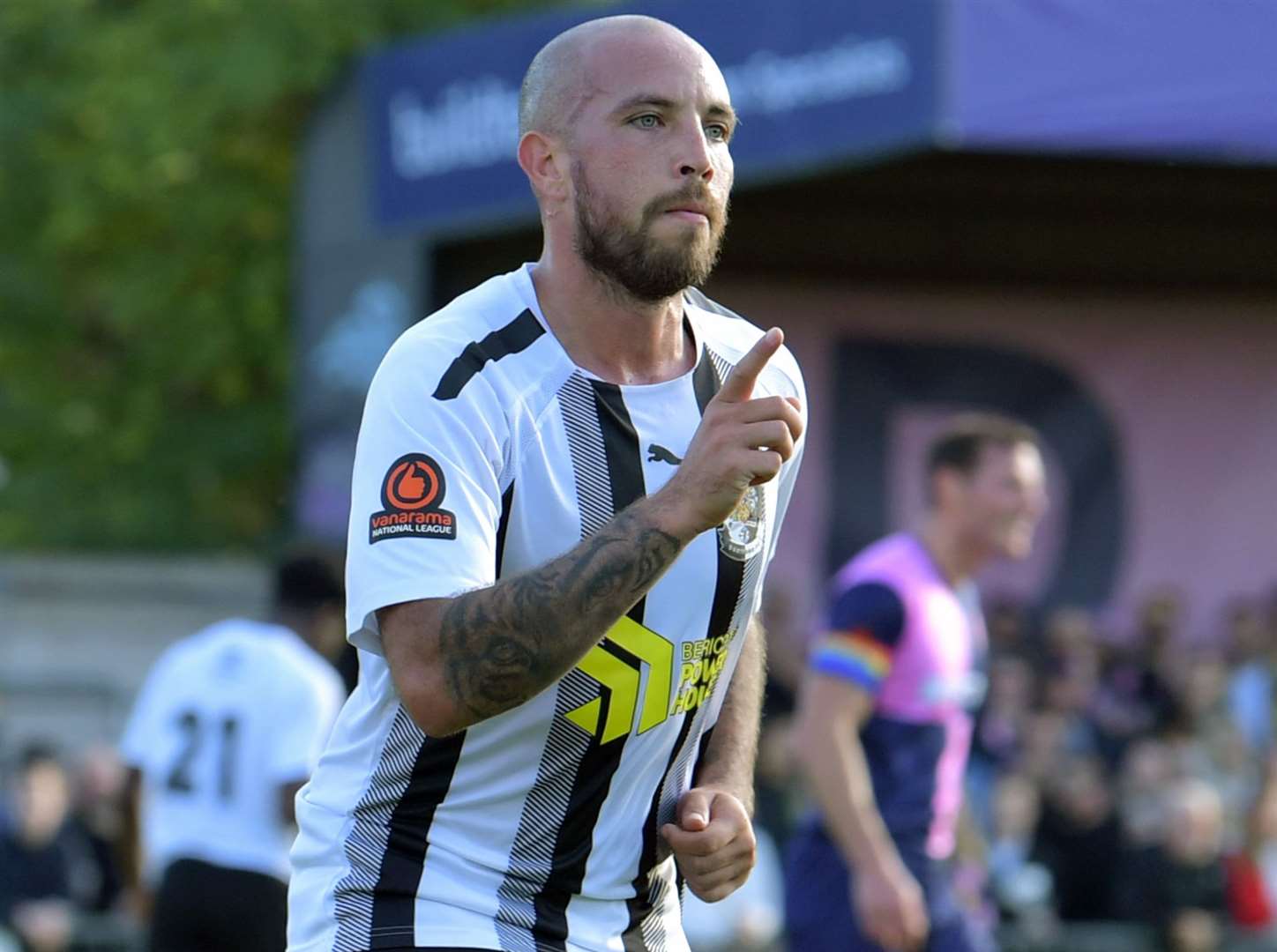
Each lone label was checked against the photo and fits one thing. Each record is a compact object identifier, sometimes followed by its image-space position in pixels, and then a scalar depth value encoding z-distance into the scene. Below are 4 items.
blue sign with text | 24.20
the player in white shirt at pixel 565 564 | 6.88
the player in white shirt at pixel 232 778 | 15.60
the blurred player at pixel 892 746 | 14.20
